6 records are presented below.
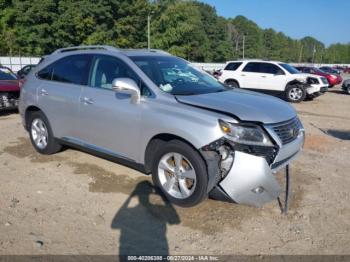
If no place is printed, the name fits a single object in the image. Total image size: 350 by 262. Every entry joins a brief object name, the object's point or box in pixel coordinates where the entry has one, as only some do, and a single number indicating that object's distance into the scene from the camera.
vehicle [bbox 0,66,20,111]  10.17
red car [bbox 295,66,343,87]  26.11
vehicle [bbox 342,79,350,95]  22.06
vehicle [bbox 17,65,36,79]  21.85
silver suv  3.80
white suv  16.31
